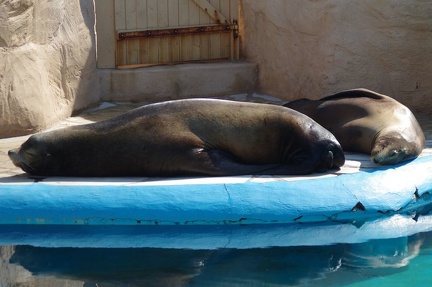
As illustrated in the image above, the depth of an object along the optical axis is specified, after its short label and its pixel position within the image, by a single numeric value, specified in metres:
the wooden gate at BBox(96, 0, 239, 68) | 14.95
